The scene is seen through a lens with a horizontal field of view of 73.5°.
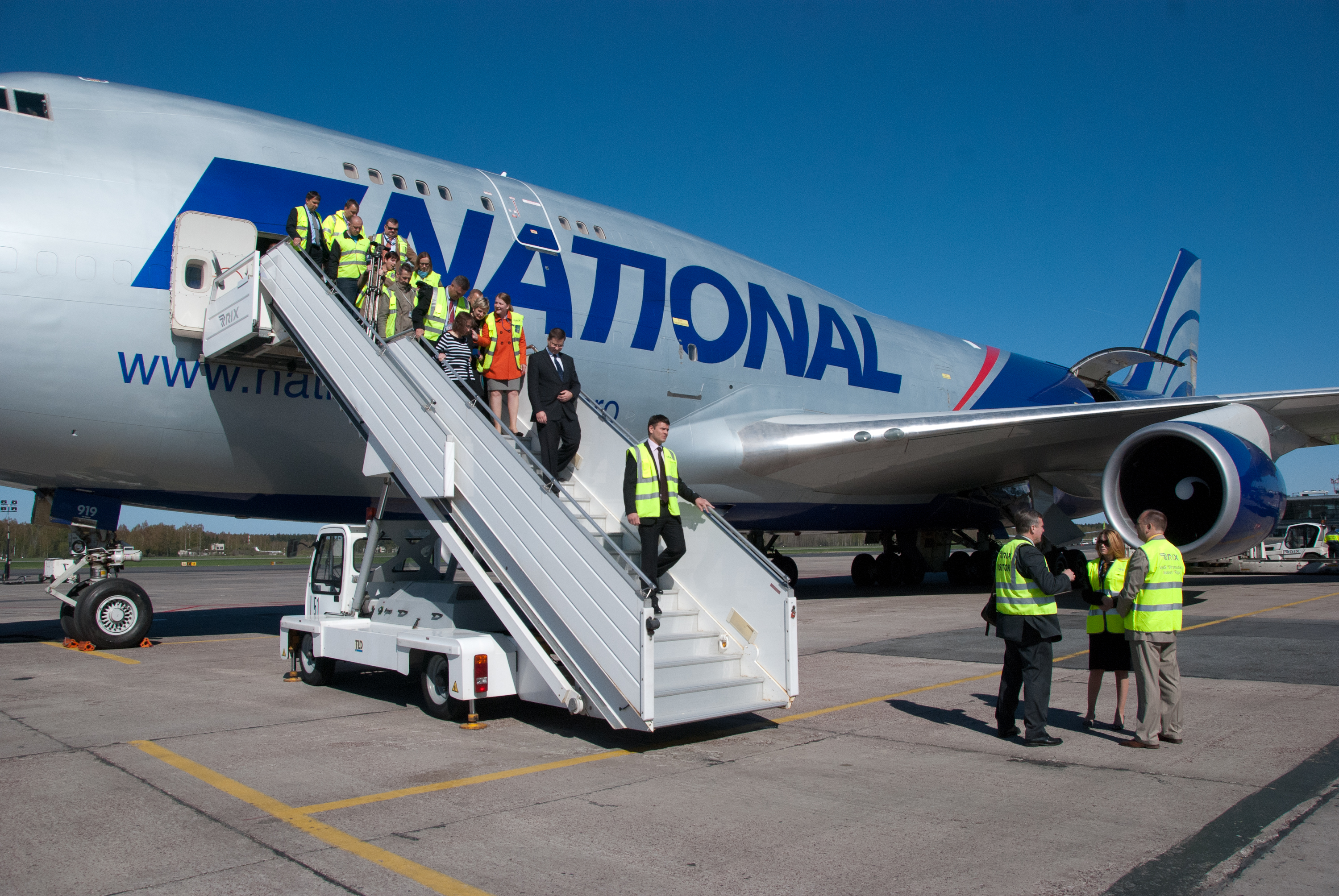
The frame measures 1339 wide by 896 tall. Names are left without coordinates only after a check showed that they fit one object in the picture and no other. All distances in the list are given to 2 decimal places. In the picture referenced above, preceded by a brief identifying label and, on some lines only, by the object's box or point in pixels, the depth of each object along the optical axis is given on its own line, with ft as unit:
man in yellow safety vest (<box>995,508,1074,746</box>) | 17.17
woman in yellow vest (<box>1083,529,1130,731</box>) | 18.54
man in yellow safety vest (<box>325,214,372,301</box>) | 26.16
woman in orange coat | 25.14
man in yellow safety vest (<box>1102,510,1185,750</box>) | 17.08
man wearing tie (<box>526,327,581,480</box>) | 23.91
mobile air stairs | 17.37
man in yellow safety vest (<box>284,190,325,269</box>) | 25.94
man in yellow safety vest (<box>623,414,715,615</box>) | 20.13
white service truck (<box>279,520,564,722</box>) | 19.19
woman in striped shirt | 24.66
